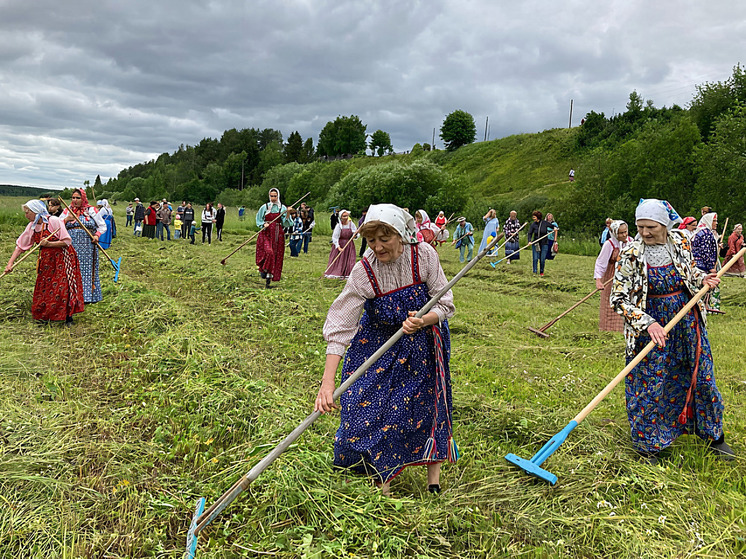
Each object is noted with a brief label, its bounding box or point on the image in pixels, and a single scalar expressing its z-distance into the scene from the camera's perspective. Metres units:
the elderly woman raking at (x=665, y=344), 3.77
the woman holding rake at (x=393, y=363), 3.09
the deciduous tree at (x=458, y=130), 77.38
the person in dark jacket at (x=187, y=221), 22.78
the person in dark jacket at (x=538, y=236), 14.83
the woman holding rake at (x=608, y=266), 7.61
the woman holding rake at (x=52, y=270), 7.19
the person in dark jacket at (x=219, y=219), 22.20
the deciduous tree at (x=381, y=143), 94.19
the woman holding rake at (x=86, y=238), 8.20
